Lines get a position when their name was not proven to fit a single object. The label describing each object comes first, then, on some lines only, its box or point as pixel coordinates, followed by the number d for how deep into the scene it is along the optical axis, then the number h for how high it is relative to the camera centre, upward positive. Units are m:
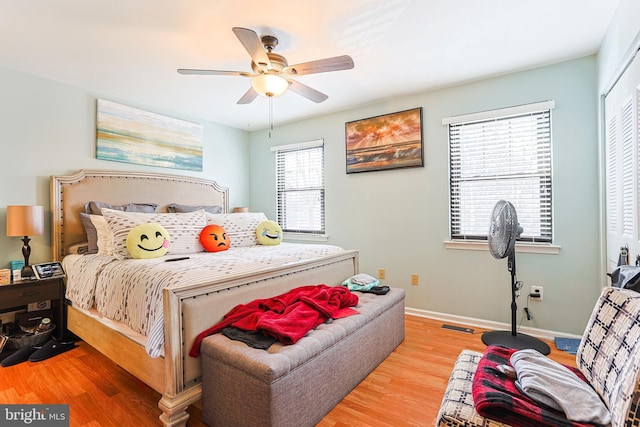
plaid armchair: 0.94 -0.56
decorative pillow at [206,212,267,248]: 3.23 -0.14
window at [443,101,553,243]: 2.84 +0.40
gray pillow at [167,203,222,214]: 3.66 +0.06
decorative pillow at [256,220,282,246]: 3.34 -0.23
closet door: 1.78 +0.29
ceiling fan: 2.08 +1.00
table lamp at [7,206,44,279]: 2.55 -0.08
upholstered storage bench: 1.41 -0.82
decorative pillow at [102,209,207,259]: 2.44 -0.12
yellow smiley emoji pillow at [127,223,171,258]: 2.33 -0.21
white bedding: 1.75 -0.40
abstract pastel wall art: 3.34 +0.88
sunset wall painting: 3.44 +0.80
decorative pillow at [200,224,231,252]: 2.87 -0.24
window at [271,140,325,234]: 4.26 +0.35
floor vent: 2.97 -1.14
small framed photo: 2.65 -0.48
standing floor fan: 2.43 -0.32
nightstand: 2.44 -0.65
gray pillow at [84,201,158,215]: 3.09 +0.07
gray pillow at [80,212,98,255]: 2.87 -0.21
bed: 1.62 -0.49
